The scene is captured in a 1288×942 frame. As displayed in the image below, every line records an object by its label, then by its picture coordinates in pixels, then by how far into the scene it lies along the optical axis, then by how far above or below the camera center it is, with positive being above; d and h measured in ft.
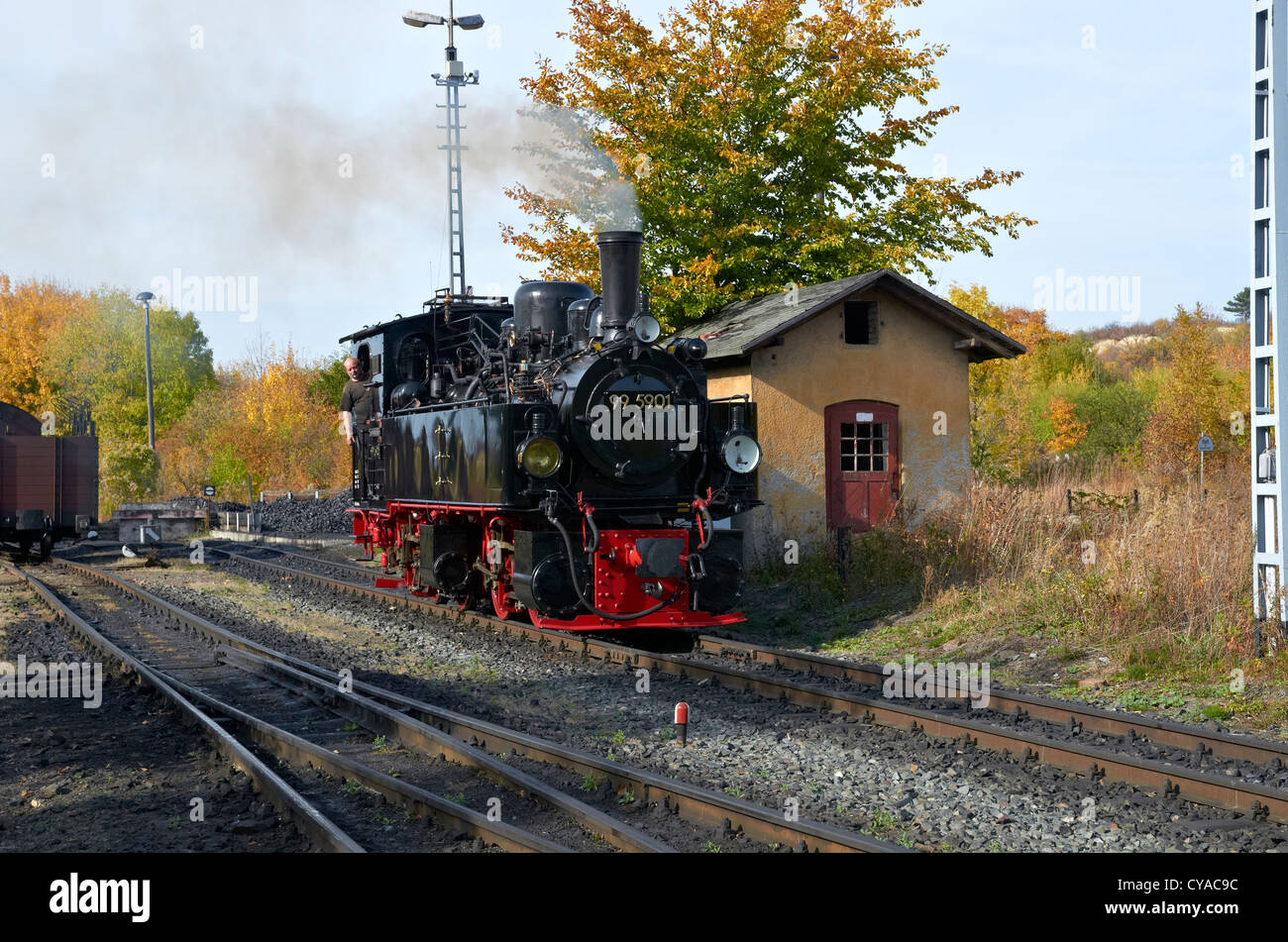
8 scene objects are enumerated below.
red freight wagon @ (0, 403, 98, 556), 70.59 +0.05
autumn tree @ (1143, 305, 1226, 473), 89.71 +5.19
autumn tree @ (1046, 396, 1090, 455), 113.50 +4.63
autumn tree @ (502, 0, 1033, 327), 66.28 +20.08
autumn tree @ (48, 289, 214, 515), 164.76 +18.85
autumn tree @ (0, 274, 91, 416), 173.58 +23.93
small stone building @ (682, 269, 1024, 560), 50.24 +3.67
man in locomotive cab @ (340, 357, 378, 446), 51.65 +3.81
